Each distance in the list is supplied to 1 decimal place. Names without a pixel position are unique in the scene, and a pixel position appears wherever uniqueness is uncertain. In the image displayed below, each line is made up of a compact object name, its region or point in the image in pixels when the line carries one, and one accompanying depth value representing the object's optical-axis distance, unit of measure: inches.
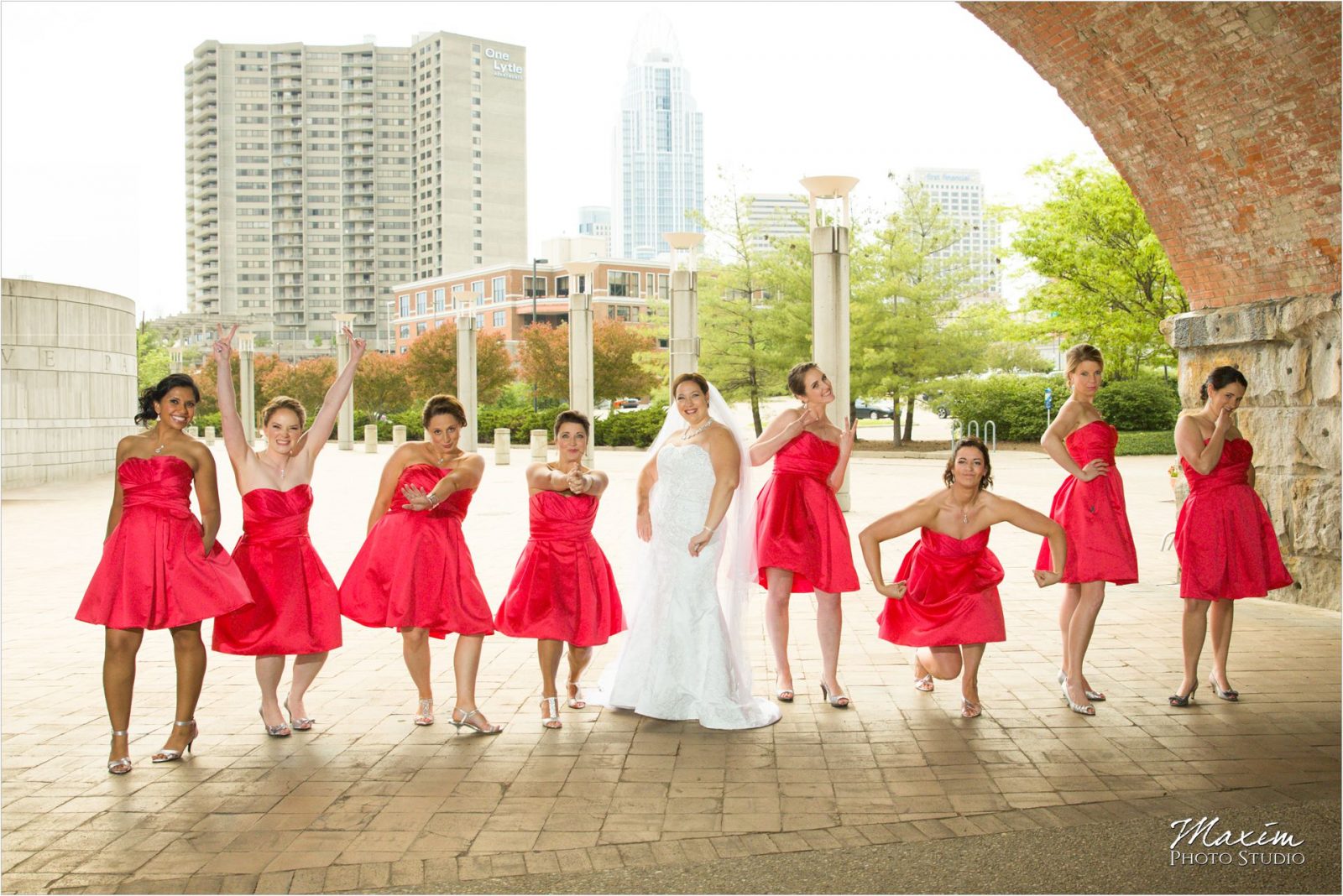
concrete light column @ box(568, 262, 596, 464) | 1026.7
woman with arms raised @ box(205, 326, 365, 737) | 210.5
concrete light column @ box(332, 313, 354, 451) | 1596.9
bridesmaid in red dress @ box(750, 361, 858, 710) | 245.3
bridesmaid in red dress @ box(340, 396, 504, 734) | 216.8
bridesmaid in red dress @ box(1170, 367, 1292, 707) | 238.8
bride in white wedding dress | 227.3
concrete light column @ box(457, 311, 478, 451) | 1286.9
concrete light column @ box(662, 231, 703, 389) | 831.1
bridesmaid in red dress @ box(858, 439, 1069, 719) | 227.1
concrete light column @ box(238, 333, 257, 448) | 1593.3
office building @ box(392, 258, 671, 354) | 3366.1
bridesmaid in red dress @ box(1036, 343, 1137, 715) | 237.0
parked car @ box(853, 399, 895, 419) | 2249.0
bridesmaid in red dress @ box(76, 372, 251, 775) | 195.5
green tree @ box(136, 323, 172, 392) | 1995.6
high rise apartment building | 4424.2
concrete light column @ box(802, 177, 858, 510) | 590.9
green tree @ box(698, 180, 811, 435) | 1401.3
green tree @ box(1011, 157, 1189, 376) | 1037.8
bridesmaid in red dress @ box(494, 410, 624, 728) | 225.6
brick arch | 297.9
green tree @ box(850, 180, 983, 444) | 1376.7
